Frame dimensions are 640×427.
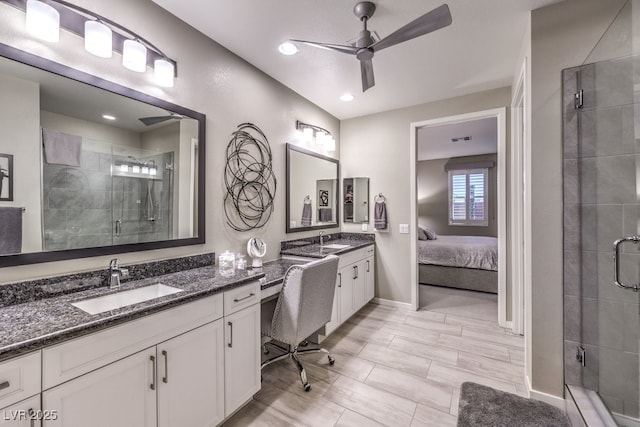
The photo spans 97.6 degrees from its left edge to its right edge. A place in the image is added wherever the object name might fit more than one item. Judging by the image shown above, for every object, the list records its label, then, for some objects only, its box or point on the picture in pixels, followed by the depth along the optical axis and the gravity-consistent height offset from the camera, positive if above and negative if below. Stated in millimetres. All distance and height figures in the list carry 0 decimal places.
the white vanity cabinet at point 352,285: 2868 -841
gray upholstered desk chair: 1949 -670
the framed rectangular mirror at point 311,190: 3135 +289
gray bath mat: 1719 -1280
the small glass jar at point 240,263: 2127 -380
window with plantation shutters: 6727 +405
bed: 4180 -791
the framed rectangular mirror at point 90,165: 1313 +278
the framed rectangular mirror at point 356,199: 3965 +206
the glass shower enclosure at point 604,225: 1589 -71
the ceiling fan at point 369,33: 1568 +1092
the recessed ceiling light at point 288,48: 2248 +1361
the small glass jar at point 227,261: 2112 -366
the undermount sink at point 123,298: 1395 -462
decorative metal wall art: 2398 +308
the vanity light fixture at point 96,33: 1304 +963
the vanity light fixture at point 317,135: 3300 +975
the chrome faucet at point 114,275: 1557 -345
